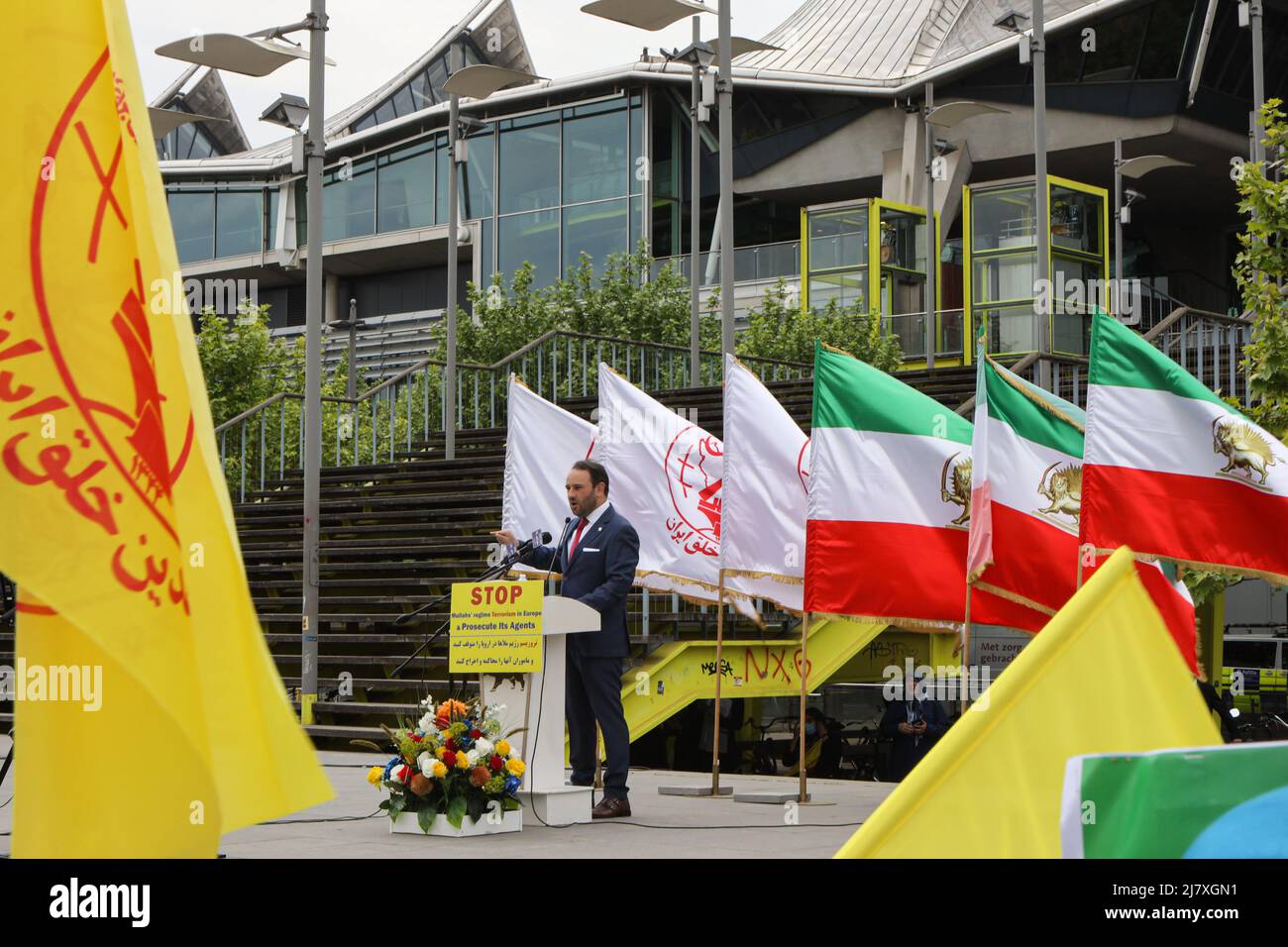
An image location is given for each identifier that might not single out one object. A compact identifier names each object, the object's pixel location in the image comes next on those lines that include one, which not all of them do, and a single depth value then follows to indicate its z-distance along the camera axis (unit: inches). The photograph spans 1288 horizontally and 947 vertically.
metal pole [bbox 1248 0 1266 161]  1021.2
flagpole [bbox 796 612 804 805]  433.1
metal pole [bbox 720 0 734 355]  698.2
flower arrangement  357.7
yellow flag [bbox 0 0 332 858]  103.3
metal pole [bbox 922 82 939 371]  1298.0
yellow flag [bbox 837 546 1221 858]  93.9
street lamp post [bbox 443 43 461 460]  954.7
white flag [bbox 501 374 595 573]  584.1
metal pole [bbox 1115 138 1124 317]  1392.7
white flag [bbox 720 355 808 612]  485.1
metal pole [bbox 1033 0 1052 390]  729.0
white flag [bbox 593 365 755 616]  537.6
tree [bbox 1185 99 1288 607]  563.8
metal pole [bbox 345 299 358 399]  1181.9
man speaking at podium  394.3
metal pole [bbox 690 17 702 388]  962.4
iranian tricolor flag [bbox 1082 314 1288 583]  354.9
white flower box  360.5
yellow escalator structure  603.2
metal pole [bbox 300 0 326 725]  683.4
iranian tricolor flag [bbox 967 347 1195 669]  402.9
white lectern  380.5
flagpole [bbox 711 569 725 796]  459.6
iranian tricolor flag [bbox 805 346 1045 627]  438.9
